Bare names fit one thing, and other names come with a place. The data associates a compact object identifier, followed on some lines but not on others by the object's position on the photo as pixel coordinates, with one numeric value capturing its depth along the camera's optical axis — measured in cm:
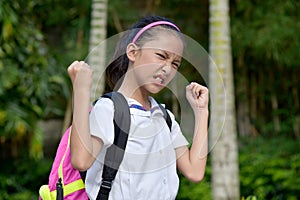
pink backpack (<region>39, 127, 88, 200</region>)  509
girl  497
